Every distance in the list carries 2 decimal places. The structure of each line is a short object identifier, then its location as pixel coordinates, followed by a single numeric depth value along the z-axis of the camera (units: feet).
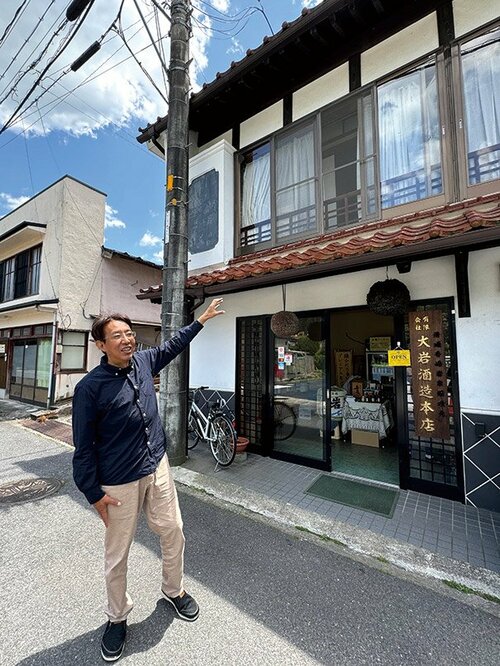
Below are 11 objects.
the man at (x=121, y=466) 6.43
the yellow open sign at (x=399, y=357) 13.75
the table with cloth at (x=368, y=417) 19.57
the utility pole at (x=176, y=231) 17.07
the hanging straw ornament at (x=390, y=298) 13.42
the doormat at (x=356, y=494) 12.58
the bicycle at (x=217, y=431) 16.94
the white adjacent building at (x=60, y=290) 35.91
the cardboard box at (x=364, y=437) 19.54
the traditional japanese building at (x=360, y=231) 12.37
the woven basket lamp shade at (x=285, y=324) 16.43
